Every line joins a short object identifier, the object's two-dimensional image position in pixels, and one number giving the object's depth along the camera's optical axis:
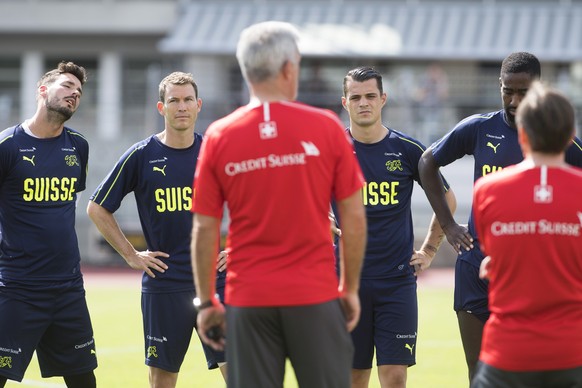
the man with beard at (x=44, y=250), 14.62
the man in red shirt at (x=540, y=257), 9.13
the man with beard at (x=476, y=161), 13.19
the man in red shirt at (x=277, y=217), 9.70
